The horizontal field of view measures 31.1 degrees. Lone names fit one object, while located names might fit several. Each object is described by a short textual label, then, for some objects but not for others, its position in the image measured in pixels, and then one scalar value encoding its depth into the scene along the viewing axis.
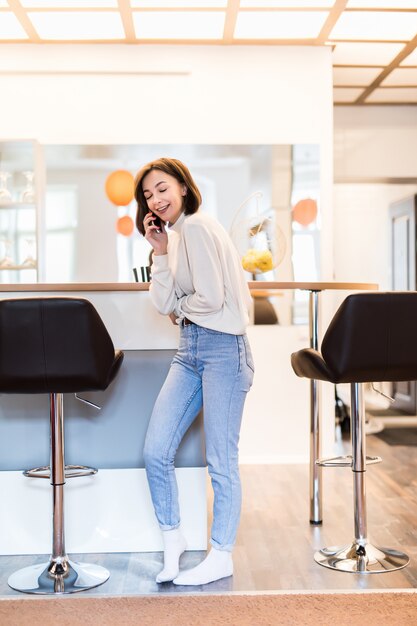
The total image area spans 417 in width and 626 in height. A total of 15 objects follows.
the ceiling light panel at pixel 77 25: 4.31
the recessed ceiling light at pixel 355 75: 5.31
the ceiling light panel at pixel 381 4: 4.16
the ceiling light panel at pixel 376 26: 4.35
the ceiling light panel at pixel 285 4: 4.14
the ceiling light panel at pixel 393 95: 5.81
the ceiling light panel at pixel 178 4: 4.13
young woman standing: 2.40
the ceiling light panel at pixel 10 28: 4.32
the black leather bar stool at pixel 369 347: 2.56
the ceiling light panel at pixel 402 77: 5.35
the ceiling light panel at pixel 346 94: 5.79
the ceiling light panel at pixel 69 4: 4.11
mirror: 4.82
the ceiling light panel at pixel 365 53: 4.84
